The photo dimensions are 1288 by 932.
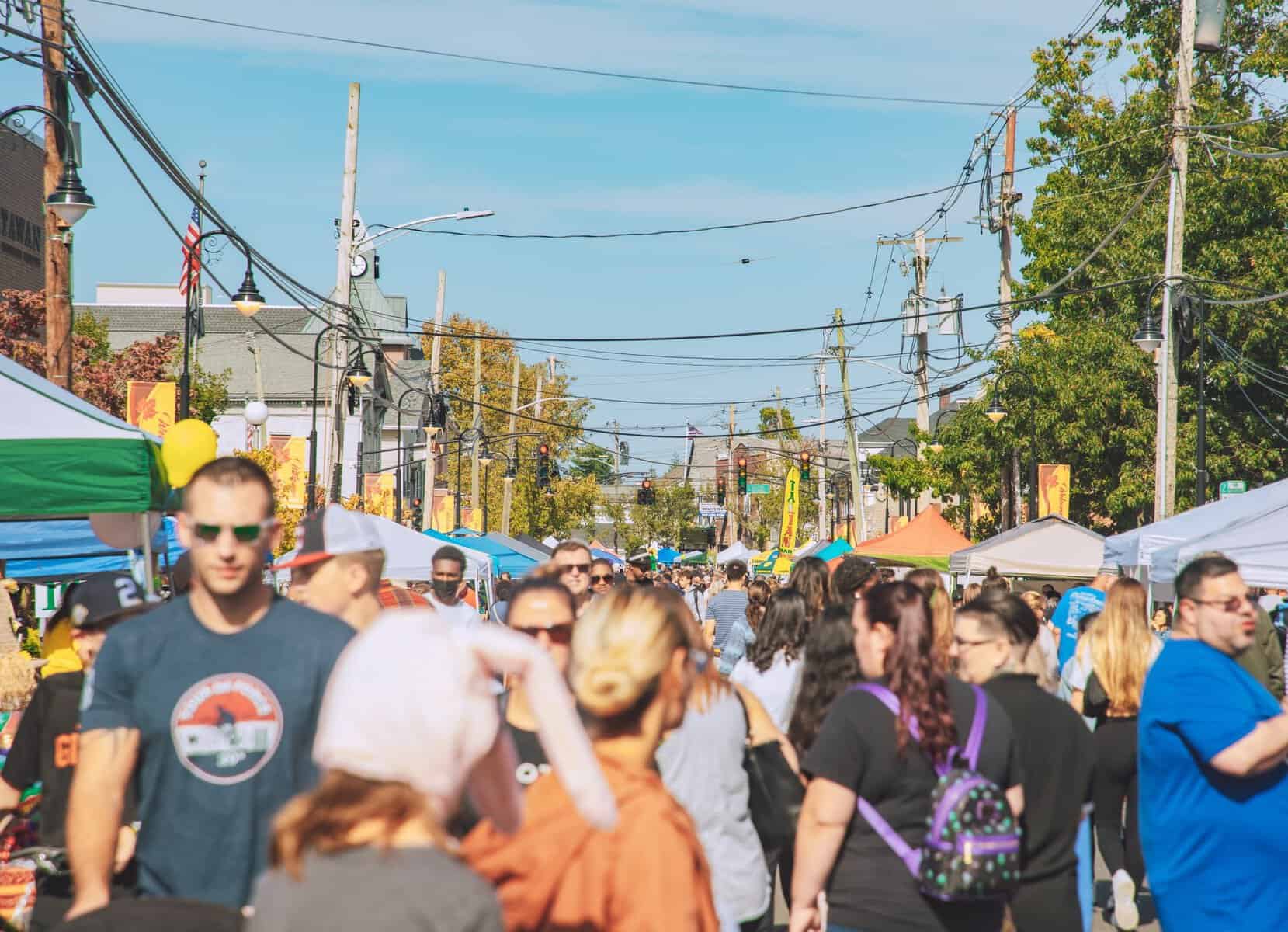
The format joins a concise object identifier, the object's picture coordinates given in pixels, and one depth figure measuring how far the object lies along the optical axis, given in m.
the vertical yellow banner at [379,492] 50.25
